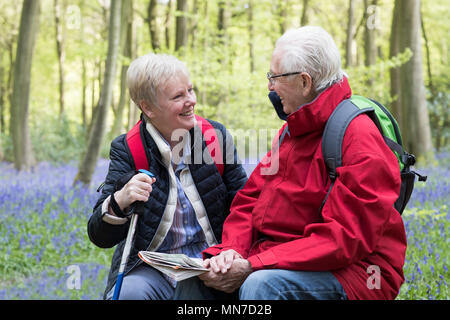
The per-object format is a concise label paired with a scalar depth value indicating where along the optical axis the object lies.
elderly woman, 2.91
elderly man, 2.33
